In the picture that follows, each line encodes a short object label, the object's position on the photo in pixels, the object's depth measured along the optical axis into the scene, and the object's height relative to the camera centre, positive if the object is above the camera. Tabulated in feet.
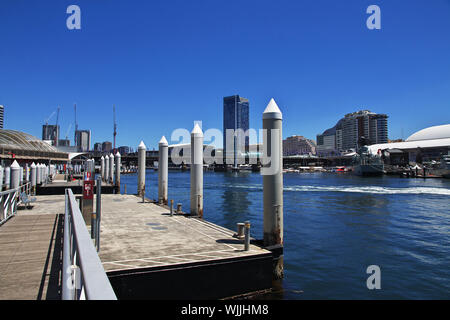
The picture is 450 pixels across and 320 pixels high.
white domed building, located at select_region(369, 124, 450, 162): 647.97 +28.50
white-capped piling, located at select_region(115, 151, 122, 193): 133.57 -4.75
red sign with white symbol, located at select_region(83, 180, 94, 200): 42.06 -3.45
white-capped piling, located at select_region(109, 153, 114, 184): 161.48 -3.08
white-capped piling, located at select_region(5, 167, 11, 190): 117.14 -3.80
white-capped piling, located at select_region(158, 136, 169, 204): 88.79 -1.99
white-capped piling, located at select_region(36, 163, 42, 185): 131.03 -4.53
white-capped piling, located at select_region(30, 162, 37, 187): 114.21 -4.12
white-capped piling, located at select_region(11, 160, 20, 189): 70.18 -2.62
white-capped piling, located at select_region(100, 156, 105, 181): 209.56 -1.41
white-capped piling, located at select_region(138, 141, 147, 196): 110.32 -0.25
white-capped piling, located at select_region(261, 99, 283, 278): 42.80 -2.63
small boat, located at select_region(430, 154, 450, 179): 385.66 -8.25
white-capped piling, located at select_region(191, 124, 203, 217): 67.21 -1.91
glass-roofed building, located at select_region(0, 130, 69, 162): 291.17 +19.06
